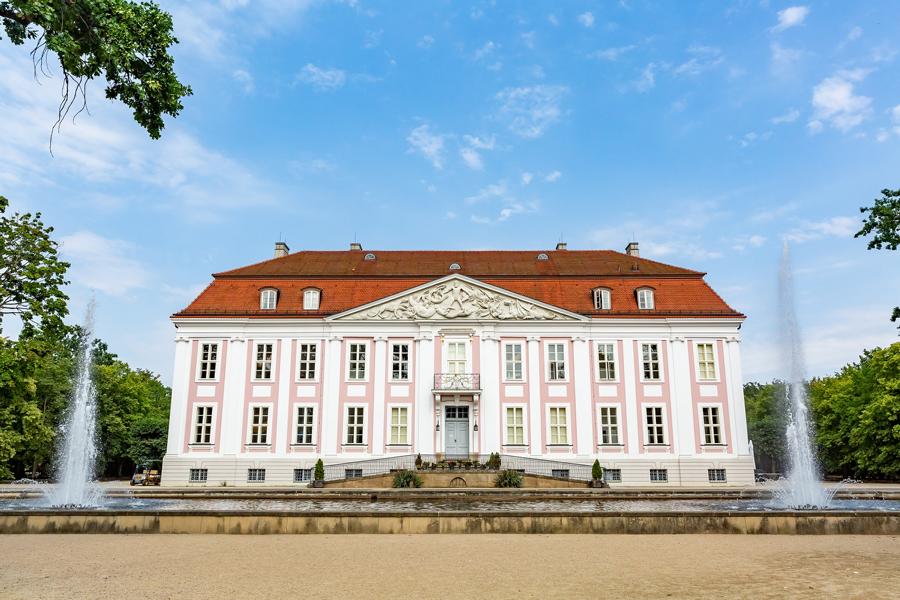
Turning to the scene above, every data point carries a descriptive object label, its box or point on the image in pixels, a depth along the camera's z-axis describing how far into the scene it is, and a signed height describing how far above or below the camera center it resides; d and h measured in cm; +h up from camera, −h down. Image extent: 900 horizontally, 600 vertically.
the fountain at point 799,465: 1823 -72
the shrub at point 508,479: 2789 -161
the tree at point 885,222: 1324 +450
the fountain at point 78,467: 1856 -73
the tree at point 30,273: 1944 +533
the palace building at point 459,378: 3319 +338
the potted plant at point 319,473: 2989 -143
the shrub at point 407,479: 2775 -161
